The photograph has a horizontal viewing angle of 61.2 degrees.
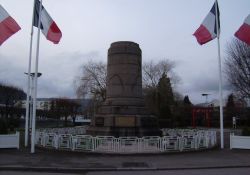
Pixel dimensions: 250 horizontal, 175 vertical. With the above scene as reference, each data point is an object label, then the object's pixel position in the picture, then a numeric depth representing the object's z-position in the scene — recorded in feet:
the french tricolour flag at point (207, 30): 38.87
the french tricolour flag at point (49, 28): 35.62
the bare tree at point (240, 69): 80.69
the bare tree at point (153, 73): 113.89
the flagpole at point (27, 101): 38.13
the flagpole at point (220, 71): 38.51
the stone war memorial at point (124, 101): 42.09
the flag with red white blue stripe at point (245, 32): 35.29
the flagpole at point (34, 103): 33.30
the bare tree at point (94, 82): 102.85
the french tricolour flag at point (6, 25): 31.80
